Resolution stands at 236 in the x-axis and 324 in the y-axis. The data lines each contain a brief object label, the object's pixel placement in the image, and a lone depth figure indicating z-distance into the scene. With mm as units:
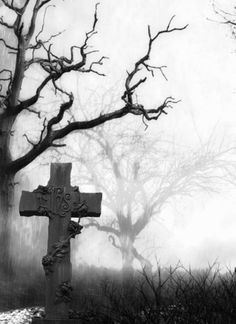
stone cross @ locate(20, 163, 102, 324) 6973
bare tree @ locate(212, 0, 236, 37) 9698
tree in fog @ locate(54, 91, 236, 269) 20344
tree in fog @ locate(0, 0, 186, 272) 12555
